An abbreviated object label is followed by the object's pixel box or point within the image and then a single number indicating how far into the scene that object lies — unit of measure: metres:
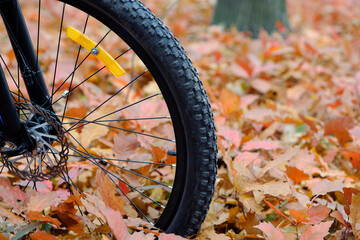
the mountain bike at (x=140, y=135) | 2.73
